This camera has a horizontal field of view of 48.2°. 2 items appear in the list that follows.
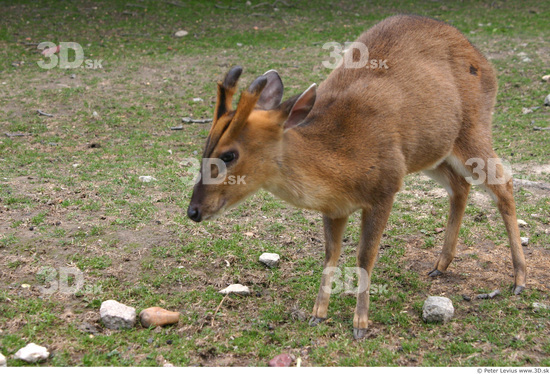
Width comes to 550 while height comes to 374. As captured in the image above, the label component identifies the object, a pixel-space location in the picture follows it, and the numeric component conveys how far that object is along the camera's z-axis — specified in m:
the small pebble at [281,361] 3.66
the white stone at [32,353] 3.52
